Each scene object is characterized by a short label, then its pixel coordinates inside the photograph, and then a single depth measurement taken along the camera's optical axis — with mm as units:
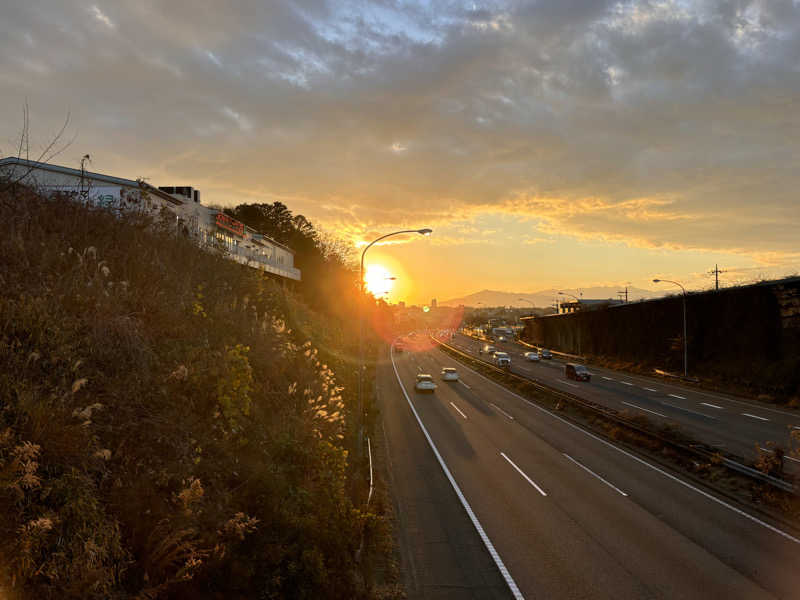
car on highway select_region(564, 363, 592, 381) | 51469
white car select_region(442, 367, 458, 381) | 53156
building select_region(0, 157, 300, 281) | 21500
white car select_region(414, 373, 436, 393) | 45312
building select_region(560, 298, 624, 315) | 153875
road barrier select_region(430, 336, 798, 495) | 16344
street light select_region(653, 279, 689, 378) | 48406
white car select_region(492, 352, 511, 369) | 64512
